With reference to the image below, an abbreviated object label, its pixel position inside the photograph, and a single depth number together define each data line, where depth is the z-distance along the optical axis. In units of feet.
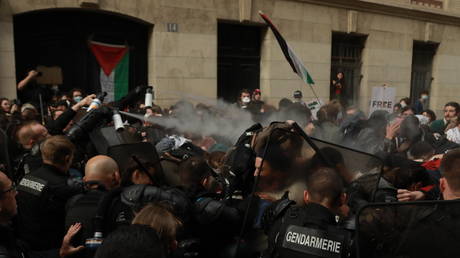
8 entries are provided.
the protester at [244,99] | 27.04
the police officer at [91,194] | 8.59
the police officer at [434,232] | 4.69
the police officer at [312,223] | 6.48
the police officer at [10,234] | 6.19
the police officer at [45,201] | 9.63
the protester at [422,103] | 43.70
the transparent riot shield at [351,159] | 8.14
